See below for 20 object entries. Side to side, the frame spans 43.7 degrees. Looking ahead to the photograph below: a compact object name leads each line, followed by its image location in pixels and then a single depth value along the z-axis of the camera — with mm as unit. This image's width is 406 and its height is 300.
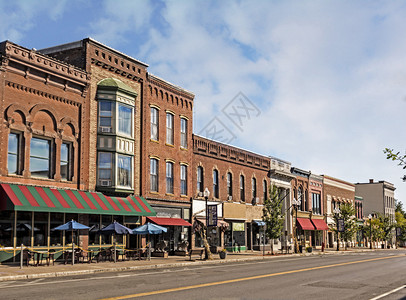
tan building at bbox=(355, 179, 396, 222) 97938
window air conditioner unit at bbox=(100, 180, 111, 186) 32250
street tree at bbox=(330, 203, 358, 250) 63812
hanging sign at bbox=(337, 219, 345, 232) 60391
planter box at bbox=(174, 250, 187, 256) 37500
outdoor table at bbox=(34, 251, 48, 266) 25716
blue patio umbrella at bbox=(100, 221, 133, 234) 29327
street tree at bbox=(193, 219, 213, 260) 33594
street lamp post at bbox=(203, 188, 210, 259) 33528
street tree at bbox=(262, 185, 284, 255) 47219
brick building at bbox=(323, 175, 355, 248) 69875
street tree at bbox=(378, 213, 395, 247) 82488
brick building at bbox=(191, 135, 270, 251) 43125
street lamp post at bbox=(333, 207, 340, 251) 61362
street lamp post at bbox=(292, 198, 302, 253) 45744
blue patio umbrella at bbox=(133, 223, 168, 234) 31250
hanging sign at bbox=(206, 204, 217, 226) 38969
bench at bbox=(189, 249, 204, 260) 37303
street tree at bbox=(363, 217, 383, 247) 78812
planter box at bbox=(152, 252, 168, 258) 34794
